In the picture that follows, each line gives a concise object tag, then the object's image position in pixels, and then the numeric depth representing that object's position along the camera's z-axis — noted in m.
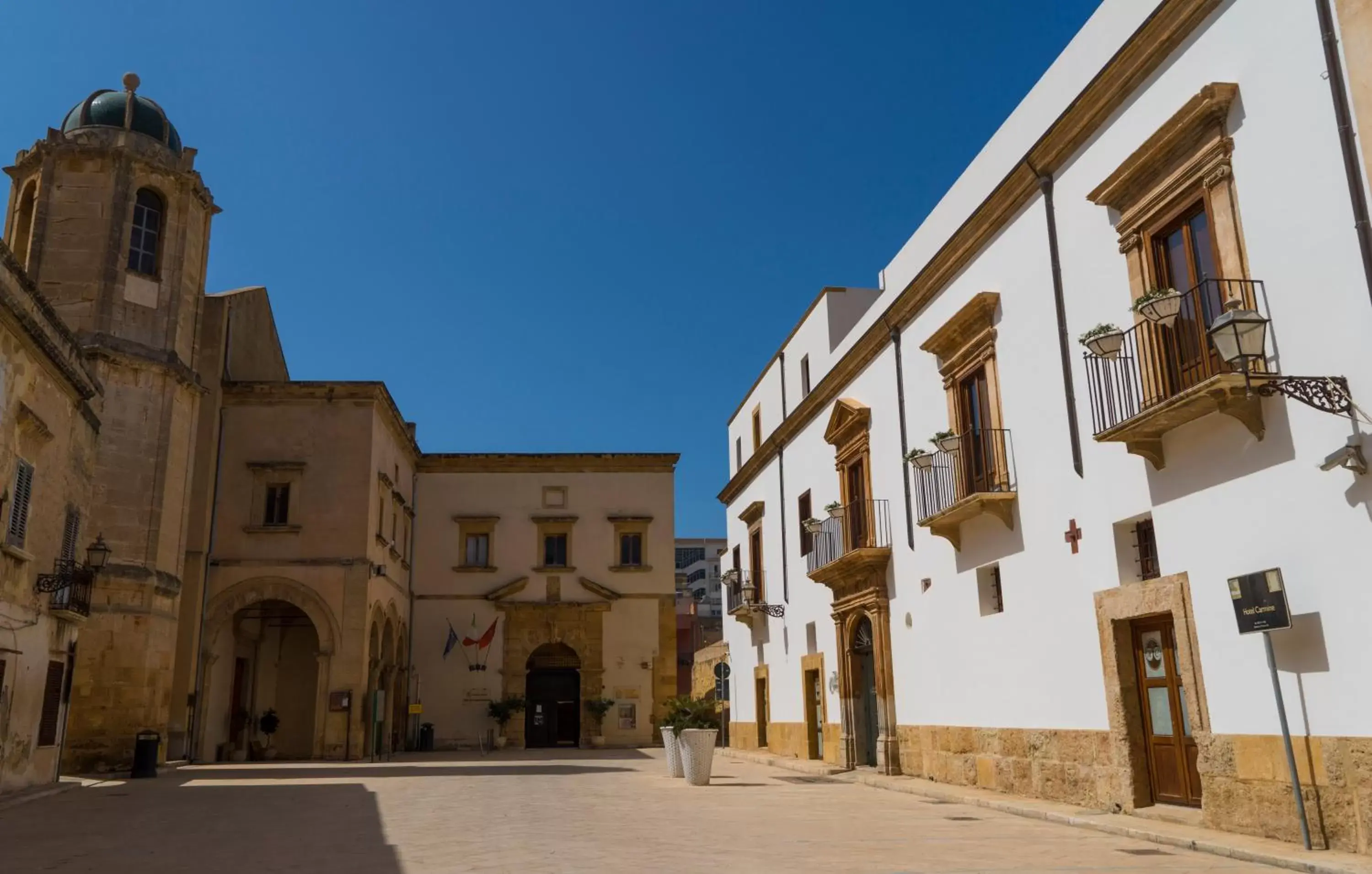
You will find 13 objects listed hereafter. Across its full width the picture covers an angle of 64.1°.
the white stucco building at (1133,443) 8.00
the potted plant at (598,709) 33.06
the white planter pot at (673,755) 18.02
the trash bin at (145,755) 19.27
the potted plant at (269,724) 27.59
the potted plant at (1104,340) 9.73
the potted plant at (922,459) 14.64
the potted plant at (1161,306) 8.85
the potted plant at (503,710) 32.38
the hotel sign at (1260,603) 8.10
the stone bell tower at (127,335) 20.33
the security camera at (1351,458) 7.50
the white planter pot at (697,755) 16.28
